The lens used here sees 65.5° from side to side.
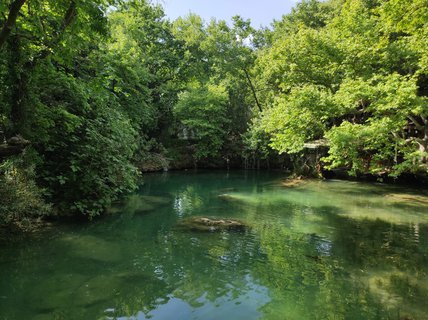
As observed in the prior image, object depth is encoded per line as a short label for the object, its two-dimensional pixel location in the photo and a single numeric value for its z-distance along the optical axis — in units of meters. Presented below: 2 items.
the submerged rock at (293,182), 20.74
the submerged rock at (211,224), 9.84
